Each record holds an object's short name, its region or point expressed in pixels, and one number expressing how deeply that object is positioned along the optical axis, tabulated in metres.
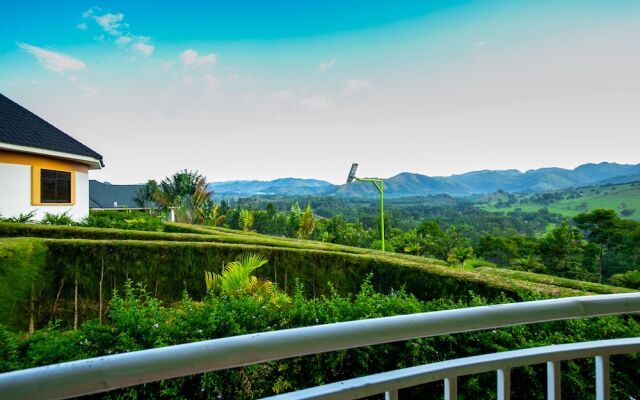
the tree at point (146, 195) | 33.66
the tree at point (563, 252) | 26.69
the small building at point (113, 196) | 31.42
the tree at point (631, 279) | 15.53
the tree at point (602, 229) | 26.12
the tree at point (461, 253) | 26.14
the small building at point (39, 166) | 10.18
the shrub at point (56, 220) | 10.20
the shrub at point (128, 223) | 10.91
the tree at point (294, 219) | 28.57
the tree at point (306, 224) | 26.86
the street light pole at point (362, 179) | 15.38
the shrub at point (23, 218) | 9.23
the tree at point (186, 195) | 25.20
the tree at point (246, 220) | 27.48
